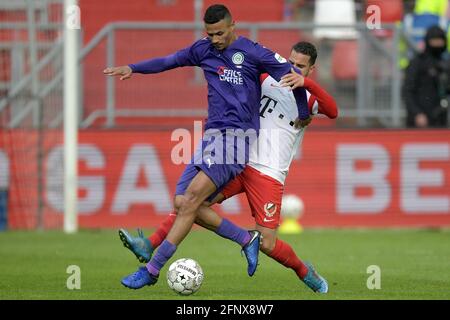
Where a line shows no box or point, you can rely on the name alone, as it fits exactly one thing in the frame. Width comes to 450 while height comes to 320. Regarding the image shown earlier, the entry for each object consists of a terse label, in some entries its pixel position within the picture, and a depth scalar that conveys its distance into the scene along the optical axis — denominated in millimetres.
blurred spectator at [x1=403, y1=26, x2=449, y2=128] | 17938
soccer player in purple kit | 9539
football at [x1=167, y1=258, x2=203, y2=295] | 9406
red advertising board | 17578
